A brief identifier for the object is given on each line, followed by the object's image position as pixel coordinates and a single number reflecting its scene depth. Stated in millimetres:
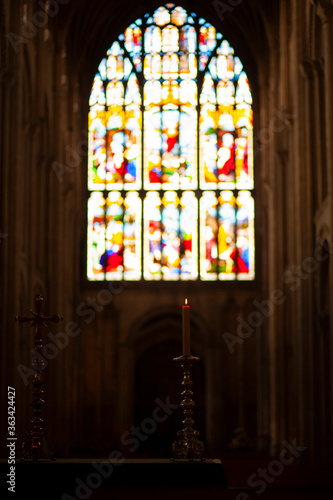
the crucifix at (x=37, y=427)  5934
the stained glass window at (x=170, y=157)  24281
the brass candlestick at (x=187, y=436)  5925
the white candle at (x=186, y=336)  6297
